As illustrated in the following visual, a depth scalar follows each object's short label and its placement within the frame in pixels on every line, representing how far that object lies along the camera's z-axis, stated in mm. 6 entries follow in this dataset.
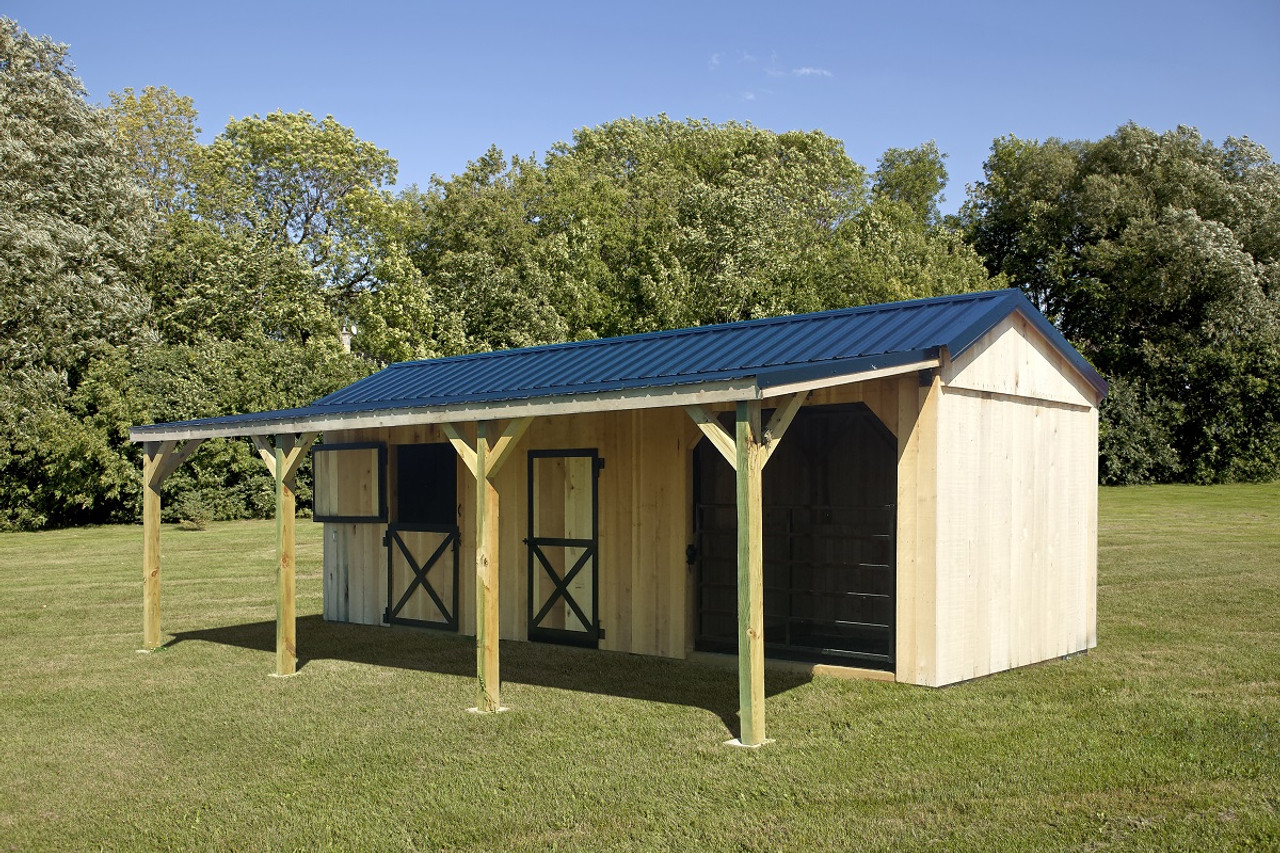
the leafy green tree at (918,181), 47969
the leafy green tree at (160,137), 37156
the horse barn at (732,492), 8969
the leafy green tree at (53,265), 25703
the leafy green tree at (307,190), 36594
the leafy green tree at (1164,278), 28969
